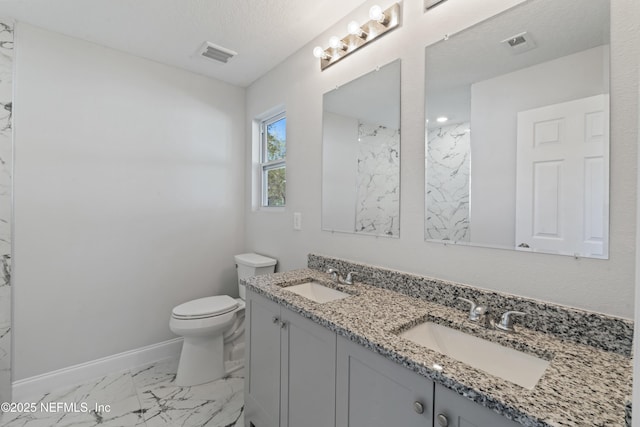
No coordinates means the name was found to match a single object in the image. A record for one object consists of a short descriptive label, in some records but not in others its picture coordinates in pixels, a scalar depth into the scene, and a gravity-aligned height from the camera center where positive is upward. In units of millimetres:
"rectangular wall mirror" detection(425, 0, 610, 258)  929 +300
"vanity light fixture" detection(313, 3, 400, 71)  1472 +992
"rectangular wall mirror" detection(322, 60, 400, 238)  1511 +326
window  2520 +459
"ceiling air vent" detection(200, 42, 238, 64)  2092 +1185
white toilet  1966 -922
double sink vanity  665 -417
